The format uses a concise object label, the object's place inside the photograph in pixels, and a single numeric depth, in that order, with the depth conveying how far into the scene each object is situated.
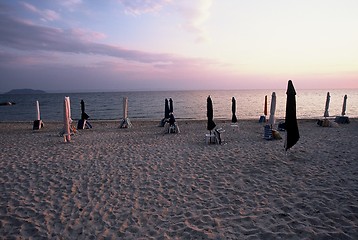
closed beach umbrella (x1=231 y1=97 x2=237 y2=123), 14.16
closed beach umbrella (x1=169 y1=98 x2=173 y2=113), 14.14
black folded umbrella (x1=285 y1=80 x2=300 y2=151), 7.26
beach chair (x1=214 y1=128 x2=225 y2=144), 10.32
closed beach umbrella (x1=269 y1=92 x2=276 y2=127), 12.16
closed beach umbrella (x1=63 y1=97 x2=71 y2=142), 10.83
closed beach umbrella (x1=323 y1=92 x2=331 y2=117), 14.62
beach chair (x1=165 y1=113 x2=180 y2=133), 13.48
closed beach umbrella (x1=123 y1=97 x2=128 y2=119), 15.80
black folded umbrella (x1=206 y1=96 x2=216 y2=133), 10.46
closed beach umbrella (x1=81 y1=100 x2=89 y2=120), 15.32
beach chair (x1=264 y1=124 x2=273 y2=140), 10.96
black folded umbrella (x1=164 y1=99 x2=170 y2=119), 15.17
